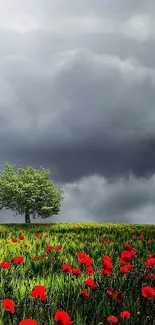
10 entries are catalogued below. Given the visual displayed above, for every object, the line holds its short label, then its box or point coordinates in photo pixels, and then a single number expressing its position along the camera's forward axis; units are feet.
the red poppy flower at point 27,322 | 9.96
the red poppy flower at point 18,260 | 20.37
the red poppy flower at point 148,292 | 14.71
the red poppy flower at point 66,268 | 18.30
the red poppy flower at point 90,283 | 15.53
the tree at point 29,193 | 148.66
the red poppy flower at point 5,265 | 20.89
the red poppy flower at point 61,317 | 11.16
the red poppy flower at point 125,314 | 13.12
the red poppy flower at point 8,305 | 12.56
